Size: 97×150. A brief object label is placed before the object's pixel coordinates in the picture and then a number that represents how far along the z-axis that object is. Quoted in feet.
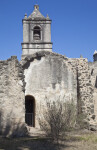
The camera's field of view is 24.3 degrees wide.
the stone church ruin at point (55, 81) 35.45
